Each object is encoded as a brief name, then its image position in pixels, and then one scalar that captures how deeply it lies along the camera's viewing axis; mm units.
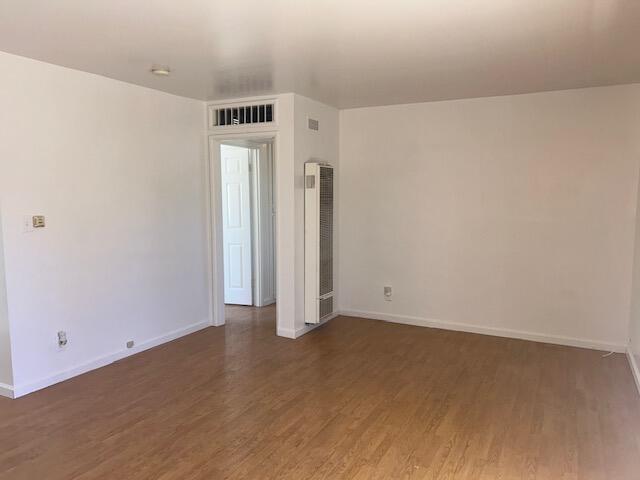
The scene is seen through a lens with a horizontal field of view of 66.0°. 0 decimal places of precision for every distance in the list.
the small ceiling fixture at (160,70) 3552
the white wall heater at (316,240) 4758
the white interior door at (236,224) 5980
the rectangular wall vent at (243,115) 4664
